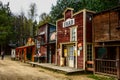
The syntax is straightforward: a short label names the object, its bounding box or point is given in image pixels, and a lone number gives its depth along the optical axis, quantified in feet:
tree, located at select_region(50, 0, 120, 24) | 58.81
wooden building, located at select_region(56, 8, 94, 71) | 33.42
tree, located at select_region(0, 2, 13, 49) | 93.87
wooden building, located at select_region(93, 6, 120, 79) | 26.19
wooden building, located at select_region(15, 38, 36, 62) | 68.33
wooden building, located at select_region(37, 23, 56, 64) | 47.47
